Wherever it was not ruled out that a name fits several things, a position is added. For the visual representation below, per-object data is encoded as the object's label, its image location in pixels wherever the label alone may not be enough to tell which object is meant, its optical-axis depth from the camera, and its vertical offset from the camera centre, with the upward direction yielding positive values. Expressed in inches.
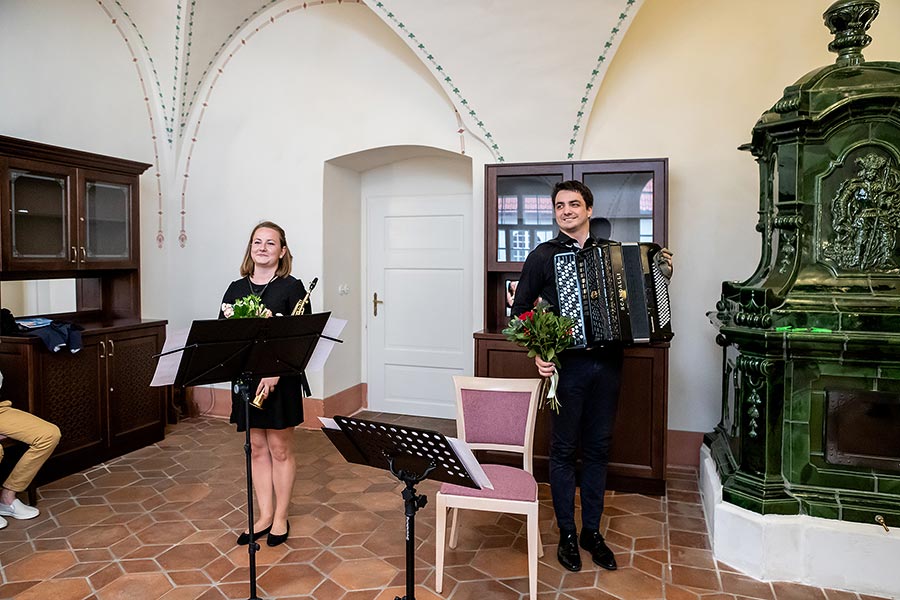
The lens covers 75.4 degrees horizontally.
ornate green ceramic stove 101.0 -3.2
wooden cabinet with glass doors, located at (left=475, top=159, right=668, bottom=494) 138.5 +11.8
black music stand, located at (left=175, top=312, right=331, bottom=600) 84.4 -9.2
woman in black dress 108.8 -22.2
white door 202.2 -4.0
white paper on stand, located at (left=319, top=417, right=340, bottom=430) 76.9 -17.7
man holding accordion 105.3 -20.2
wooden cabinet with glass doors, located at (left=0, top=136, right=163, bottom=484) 144.0 -2.4
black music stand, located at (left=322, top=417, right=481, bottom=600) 69.7 -20.6
